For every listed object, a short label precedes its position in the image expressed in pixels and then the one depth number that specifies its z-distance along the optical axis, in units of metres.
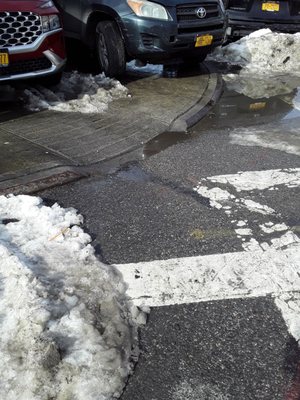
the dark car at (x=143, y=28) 7.12
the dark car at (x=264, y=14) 9.66
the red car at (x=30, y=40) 5.79
